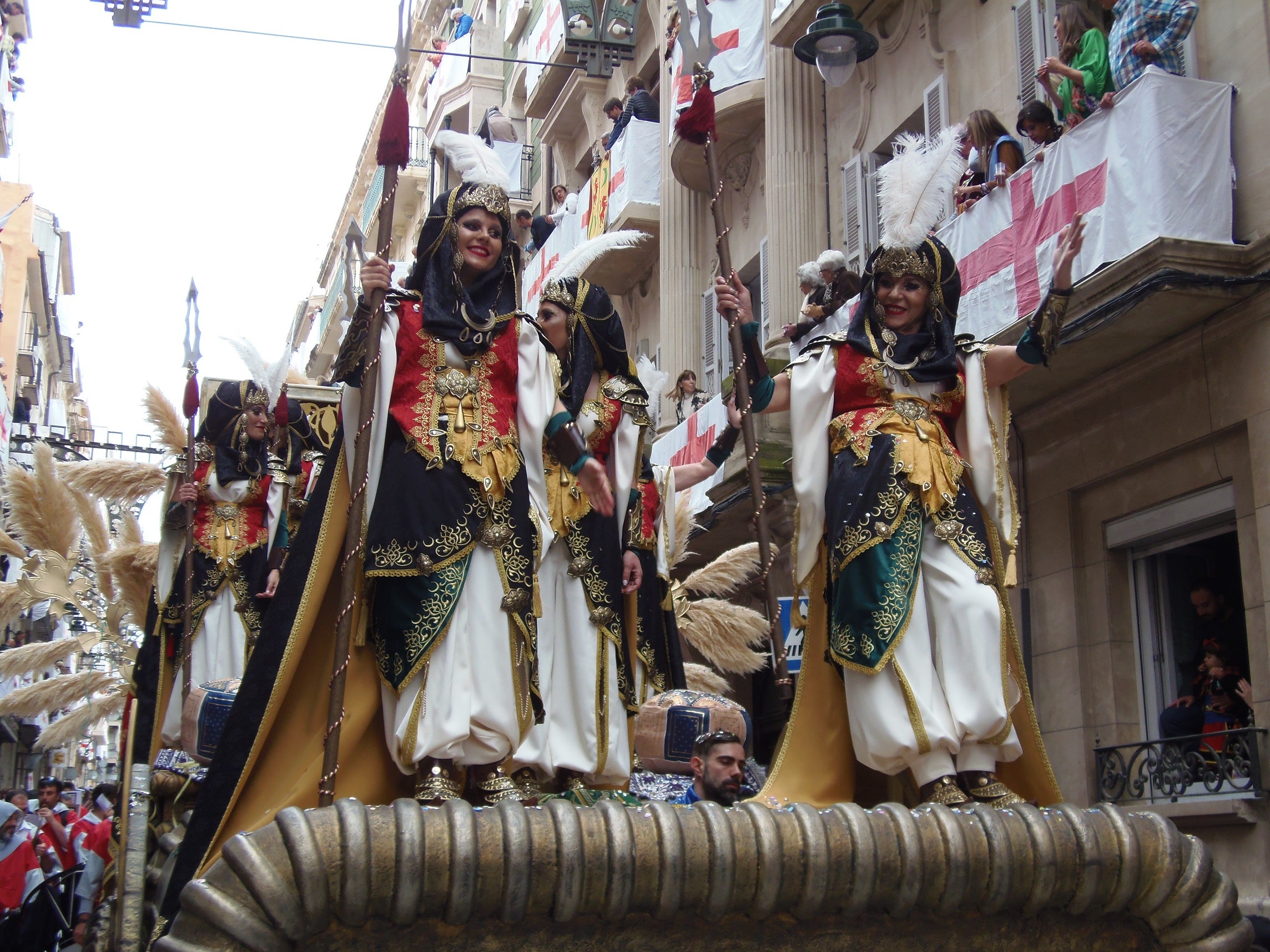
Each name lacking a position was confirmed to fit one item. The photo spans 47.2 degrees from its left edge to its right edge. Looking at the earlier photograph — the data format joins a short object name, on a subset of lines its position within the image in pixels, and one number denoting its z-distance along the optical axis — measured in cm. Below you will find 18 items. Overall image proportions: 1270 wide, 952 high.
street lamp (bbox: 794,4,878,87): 1431
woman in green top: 995
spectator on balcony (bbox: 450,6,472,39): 3485
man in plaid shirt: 929
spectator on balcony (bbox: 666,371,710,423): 1694
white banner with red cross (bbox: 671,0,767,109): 1722
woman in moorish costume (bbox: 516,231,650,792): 530
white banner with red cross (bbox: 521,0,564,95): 2505
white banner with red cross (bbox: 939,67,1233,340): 917
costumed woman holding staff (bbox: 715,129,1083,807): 461
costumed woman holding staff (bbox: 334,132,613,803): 452
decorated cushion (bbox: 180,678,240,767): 568
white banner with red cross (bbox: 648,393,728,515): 1474
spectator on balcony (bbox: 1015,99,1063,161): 1039
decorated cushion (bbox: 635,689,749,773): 652
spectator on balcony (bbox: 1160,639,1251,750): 939
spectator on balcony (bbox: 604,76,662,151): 2066
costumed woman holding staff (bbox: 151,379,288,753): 801
